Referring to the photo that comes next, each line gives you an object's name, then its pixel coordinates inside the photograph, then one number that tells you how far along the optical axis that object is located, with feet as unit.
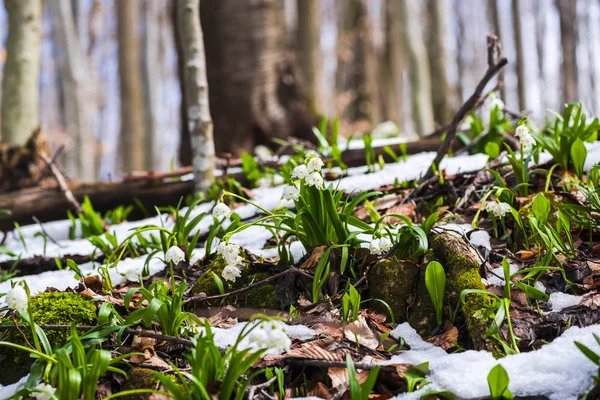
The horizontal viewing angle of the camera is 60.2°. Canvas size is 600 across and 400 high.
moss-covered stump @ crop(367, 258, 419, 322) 6.52
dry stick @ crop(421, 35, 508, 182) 9.61
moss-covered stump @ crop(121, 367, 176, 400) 5.25
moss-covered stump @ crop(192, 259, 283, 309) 6.88
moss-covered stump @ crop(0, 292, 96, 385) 5.92
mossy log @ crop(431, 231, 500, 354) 5.52
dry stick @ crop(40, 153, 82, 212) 12.53
